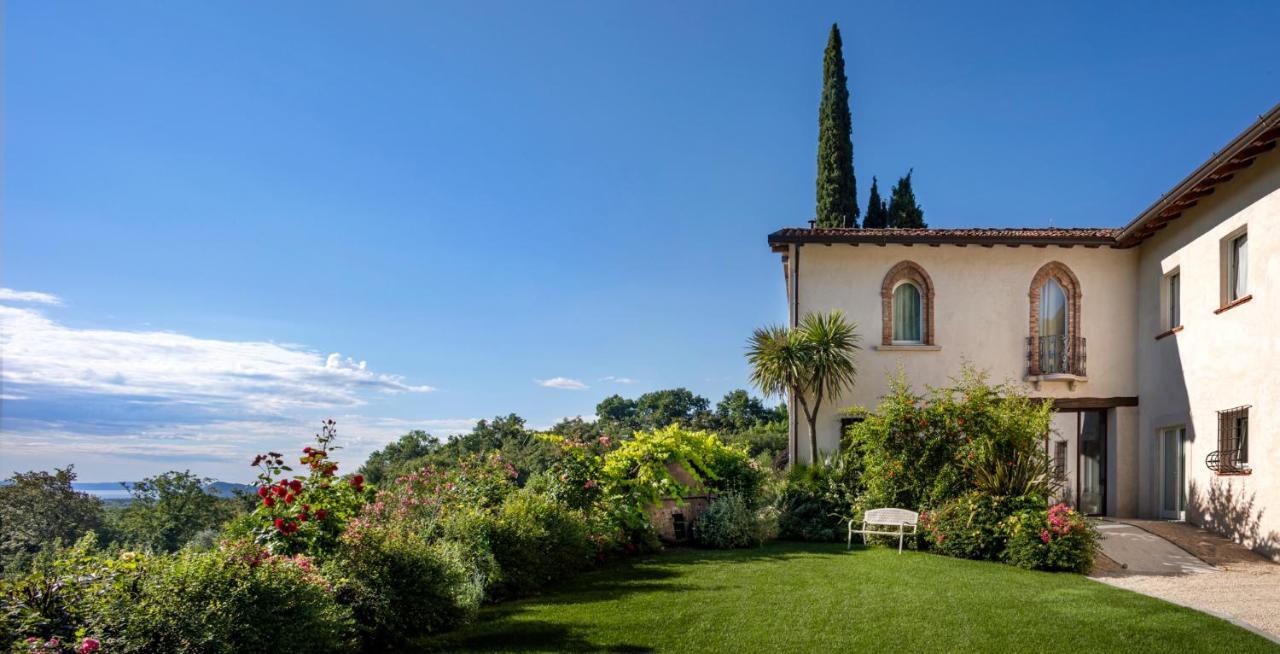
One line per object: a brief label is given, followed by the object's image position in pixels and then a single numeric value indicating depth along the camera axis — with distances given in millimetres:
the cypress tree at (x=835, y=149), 28172
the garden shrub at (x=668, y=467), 12828
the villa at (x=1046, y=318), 17172
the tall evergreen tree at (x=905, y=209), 31250
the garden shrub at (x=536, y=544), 9211
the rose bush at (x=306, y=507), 6863
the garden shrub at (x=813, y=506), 14930
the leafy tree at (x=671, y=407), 46859
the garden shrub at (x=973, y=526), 12500
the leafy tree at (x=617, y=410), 50000
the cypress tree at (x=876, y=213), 31500
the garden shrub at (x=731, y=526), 13633
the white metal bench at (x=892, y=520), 13305
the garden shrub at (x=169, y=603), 4852
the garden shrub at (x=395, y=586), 6691
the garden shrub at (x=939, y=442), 13852
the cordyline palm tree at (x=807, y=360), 17359
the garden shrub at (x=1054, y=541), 11523
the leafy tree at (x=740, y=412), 42156
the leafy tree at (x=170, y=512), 19422
